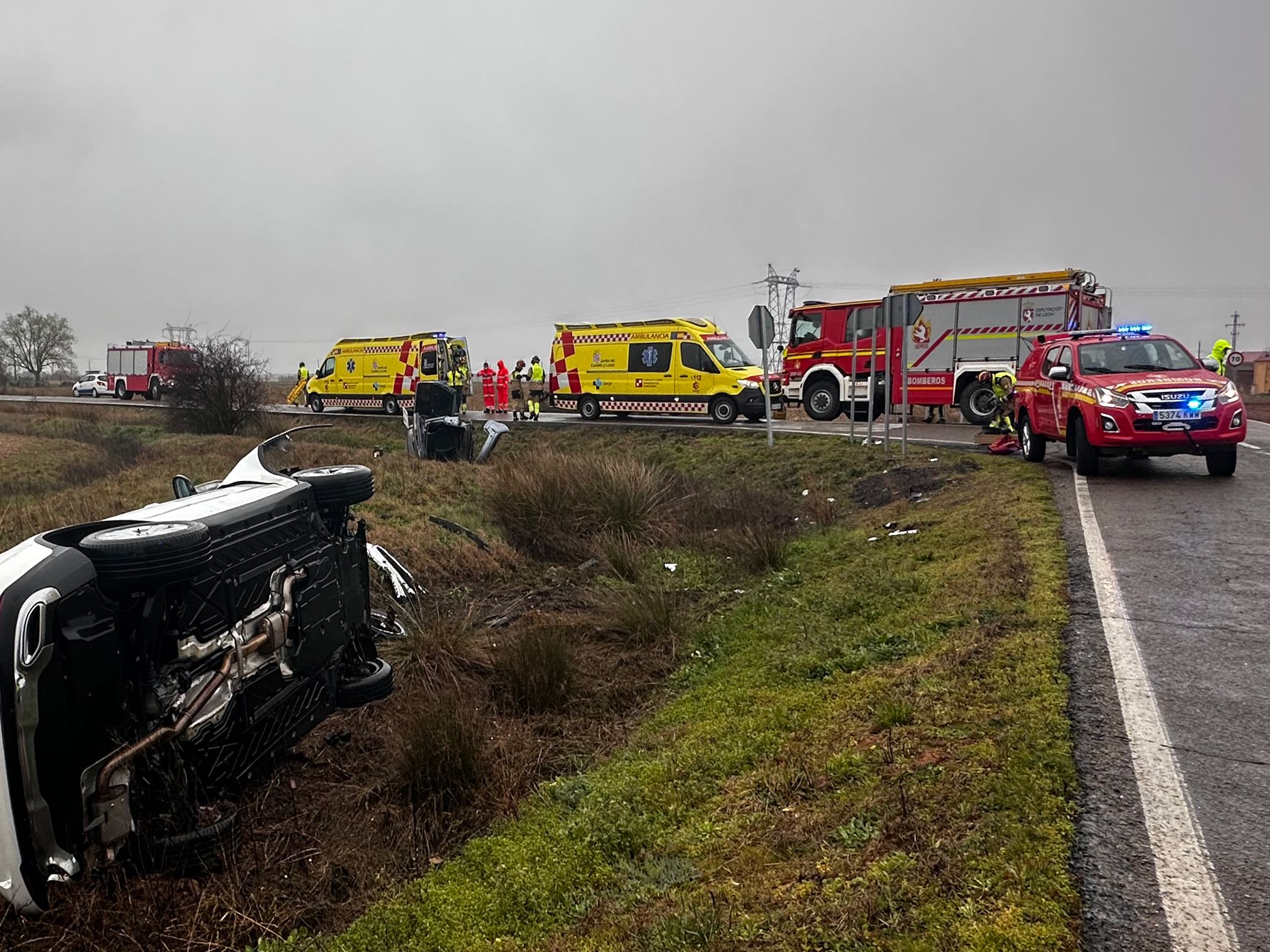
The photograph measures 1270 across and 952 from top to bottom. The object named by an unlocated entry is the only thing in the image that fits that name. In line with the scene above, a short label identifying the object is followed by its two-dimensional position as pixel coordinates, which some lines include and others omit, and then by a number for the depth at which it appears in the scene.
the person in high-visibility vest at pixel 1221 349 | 18.39
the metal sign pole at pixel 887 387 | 12.73
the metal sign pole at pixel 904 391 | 12.76
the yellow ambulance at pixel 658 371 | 22.59
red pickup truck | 9.30
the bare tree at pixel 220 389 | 25.77
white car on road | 50.91
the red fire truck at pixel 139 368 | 41.50
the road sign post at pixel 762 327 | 14.81
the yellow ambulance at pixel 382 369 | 28.84
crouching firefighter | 13.94
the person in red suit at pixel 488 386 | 28.91
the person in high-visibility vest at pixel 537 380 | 28.66
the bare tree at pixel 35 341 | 87.69
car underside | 2.56
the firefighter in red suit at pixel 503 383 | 29.31
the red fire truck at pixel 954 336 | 18.11
